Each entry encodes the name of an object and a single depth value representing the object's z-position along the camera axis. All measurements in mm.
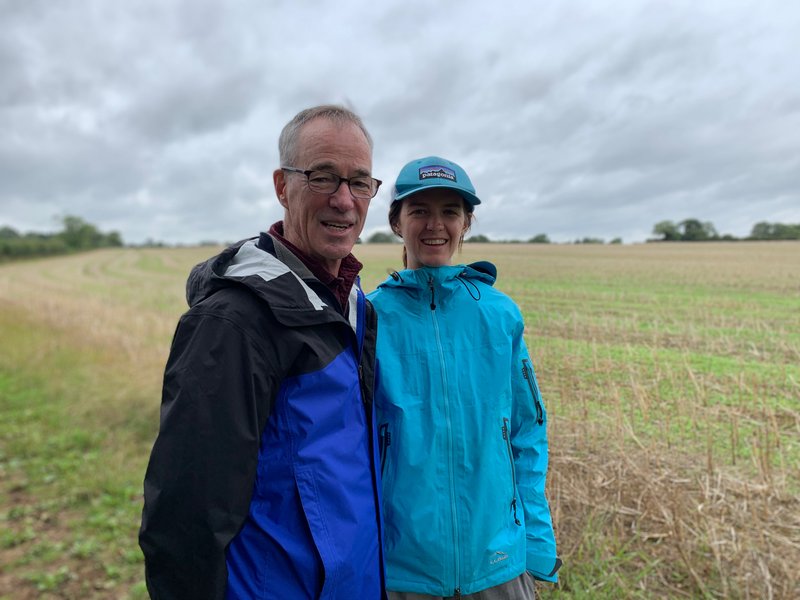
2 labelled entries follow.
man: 1209
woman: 1745
